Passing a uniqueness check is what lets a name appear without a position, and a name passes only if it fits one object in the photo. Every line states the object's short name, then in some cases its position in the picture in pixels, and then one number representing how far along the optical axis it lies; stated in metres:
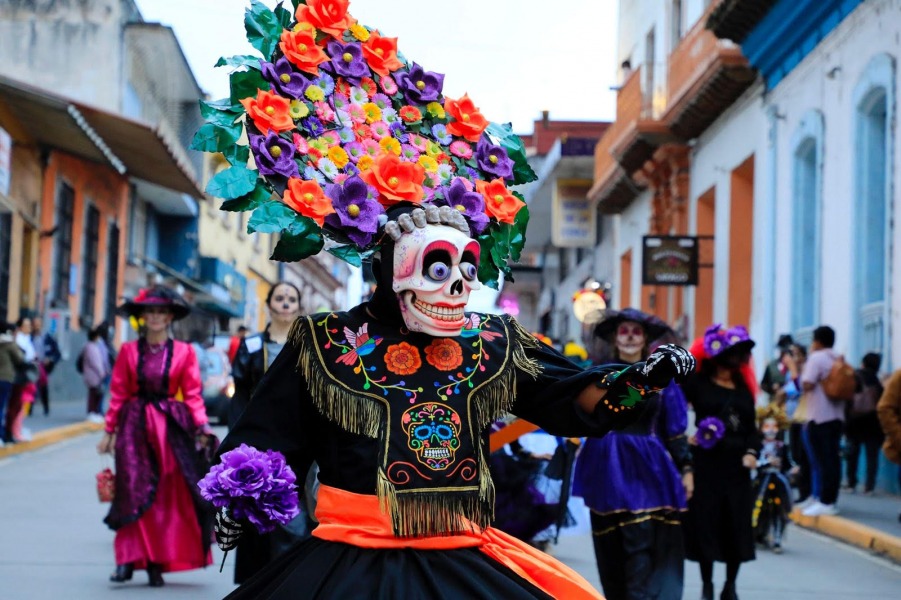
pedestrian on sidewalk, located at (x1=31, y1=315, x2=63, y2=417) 22.66
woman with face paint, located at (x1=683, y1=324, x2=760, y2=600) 8.84
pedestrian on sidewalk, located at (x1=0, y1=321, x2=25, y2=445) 17.31
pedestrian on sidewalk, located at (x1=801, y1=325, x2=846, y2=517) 13.63
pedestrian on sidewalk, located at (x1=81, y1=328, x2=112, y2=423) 23.42
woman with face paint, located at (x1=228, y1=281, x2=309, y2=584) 8.12
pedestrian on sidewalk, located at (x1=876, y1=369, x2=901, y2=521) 11.07
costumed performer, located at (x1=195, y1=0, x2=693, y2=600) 4.29
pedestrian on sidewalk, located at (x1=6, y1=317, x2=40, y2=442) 17.84
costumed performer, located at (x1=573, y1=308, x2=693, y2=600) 7.73
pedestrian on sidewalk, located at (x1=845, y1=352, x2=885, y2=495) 14.54
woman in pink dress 9.10
